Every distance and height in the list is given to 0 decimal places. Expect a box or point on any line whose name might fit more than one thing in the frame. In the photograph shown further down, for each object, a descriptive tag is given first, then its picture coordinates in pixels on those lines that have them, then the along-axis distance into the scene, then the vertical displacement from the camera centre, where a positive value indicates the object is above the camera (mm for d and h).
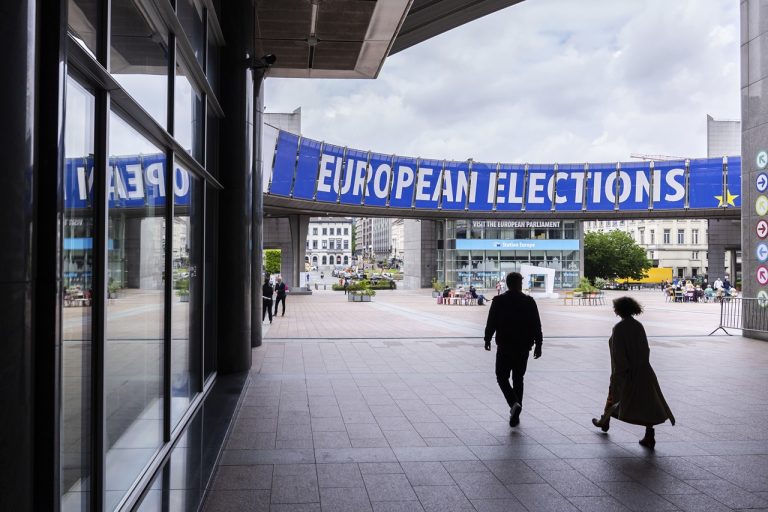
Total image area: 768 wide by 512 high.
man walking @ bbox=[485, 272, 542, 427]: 6820 -785
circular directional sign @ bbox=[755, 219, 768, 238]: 15943 +909
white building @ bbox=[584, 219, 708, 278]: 80625 +2260
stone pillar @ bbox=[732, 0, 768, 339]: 15702 +3642
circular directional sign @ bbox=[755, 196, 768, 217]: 15938 +1502
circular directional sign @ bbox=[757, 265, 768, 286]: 15969 -285
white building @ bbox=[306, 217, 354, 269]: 147000 +4628
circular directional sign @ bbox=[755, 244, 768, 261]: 16031 +307
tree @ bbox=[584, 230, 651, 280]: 69562 +567
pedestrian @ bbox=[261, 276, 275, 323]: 21000 -1103
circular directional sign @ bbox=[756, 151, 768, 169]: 15797 +2655
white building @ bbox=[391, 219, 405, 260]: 139625 +5174
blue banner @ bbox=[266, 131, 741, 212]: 38281 +5179
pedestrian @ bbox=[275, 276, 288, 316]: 24241 -1169
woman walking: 6043 -1147
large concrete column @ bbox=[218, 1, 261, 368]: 10047 +1135
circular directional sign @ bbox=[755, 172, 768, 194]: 15898 +2089
